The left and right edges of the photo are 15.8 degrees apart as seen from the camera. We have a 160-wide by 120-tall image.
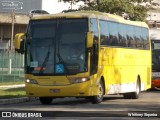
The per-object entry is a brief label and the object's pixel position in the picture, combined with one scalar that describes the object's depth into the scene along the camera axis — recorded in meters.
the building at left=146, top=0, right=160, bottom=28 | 95.88
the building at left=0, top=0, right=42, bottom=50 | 74.00
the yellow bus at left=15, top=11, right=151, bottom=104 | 21.58
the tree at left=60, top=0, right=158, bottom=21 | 42.81
